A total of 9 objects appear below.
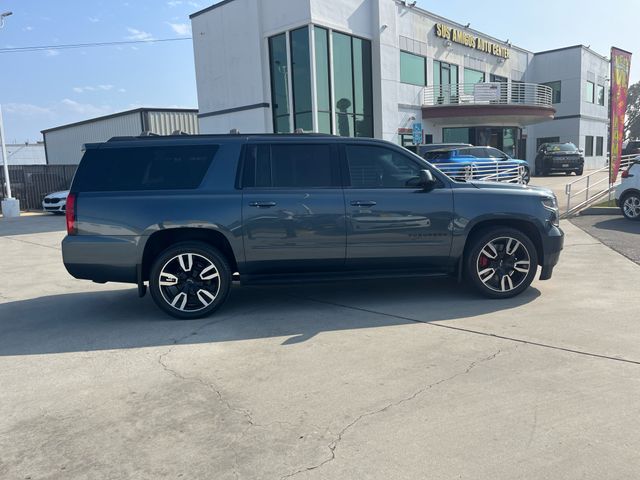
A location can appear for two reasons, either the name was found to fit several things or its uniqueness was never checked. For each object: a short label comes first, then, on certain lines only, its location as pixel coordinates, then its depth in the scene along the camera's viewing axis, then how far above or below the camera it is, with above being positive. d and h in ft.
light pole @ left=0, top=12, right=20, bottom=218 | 66.77 -2.54
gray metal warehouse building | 96.27 +11.08
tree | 256.93 +24.38
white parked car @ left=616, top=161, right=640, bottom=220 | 39.37 -2.62
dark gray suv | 17.13 -1.59
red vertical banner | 49.47 +5.82
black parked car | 95.35 +0.64
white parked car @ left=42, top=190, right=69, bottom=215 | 66.33 -2.64
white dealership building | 68.59 +14.65
